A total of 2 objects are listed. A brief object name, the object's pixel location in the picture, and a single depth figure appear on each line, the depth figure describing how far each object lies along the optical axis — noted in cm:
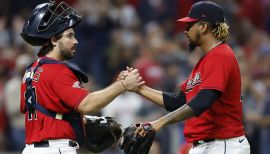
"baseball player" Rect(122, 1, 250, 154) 1385
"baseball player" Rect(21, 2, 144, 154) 1373
